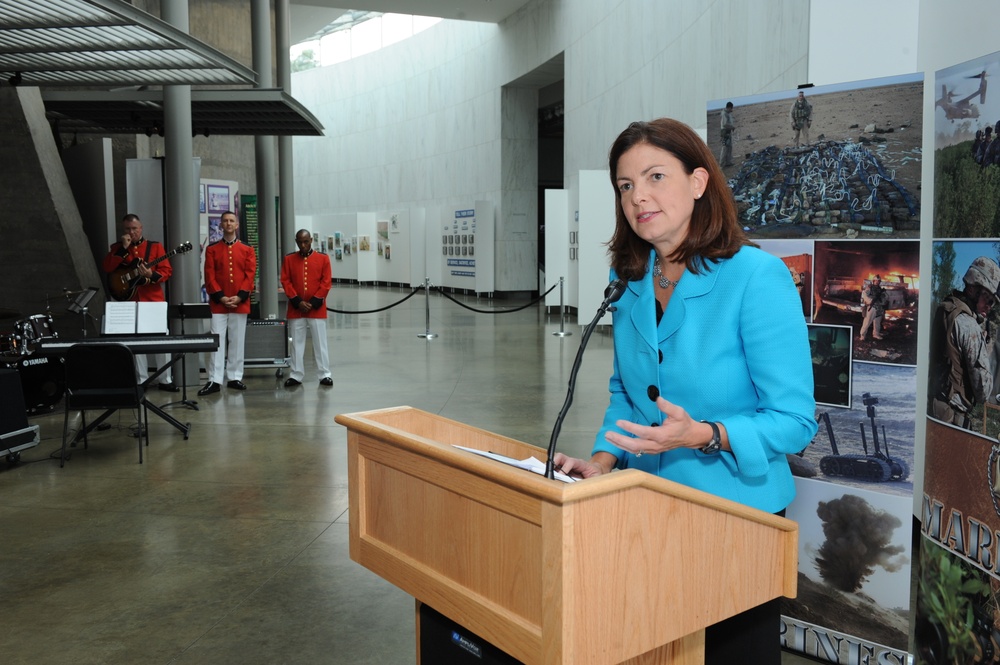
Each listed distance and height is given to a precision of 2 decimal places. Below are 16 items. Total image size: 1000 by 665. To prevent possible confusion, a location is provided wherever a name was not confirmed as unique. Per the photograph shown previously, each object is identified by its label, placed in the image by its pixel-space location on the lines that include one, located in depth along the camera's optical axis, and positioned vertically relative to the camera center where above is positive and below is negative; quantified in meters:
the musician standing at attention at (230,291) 10.37 -0.37
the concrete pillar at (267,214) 15.20 +0.79
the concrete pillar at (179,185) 10.19 +0.86
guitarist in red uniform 9.88 -0.01
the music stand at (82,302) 8.88 -0.42
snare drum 7.99 -0.77
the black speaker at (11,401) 6.76 -1.08
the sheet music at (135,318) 8.13 -0.53
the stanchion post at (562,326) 15.89 -1.20
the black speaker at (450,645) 1.82 -0.82
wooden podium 1.47 -0.55
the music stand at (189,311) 10.05 -0.58
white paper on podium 1.72 -0.40
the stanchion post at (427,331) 15.35 -1.26
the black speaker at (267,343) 11.43 -1.08
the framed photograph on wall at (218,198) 14.15 +0.99
